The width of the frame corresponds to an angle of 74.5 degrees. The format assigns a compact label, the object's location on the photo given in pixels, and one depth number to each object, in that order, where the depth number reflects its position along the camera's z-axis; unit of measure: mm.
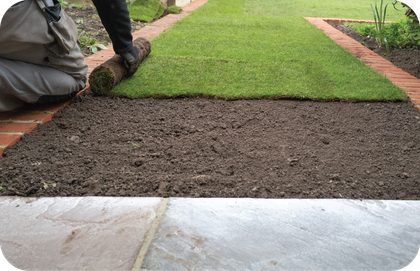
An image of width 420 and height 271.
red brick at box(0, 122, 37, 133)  1969
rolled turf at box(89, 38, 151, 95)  2553
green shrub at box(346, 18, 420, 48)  4223
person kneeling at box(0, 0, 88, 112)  1849
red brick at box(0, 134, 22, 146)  1840
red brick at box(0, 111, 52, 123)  2107
